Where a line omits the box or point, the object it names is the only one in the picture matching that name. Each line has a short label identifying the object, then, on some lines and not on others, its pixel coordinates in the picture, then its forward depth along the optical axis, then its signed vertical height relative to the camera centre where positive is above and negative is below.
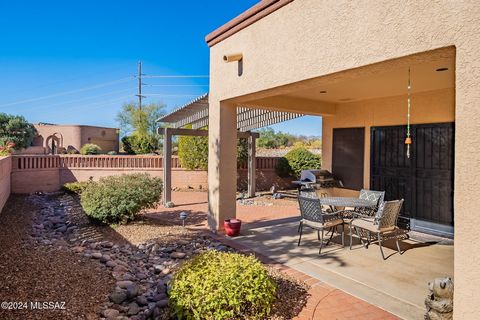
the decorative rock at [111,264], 5.56 -1.97
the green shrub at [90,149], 30.41 +0.54
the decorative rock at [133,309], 4.03 -2.04
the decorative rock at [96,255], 5.91 -1.94
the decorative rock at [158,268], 5.56 -2.05
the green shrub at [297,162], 16.89 -0.36
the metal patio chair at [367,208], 7.71 -1.35
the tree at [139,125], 31.91 +4.15
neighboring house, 39.56 +2.32
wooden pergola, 12.32 +1.49
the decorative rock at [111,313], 3.81 -1.98
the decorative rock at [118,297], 4.26 -1.97
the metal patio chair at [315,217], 6.37 -1.31
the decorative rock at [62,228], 8.63 -2.09
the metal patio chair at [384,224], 6.04 -1.42
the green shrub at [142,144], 31.67 +1.12
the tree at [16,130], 33.03 +2.68
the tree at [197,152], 16.66 +0.16
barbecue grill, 10.00 -0.78
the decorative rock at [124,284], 4.68 -1.97
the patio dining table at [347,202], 7.07 -1.09
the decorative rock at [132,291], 4.42 -1.97
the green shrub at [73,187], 14.59 -1.55
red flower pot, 7.55 -1.75
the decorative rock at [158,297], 4.38 -2.03
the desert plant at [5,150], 13.41 +0.18
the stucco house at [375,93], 3.16 +1.30
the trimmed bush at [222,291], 3.44 -1.56
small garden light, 8.61 -1.69
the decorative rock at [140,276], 5.23 -2.07
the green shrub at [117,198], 8.53 -1.23
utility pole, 43.60 +8.67
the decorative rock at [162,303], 4.11 -1.99
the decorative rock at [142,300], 4.30 -2.04
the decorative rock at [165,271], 5.43 -2.05
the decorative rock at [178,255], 6.20 -2.02
